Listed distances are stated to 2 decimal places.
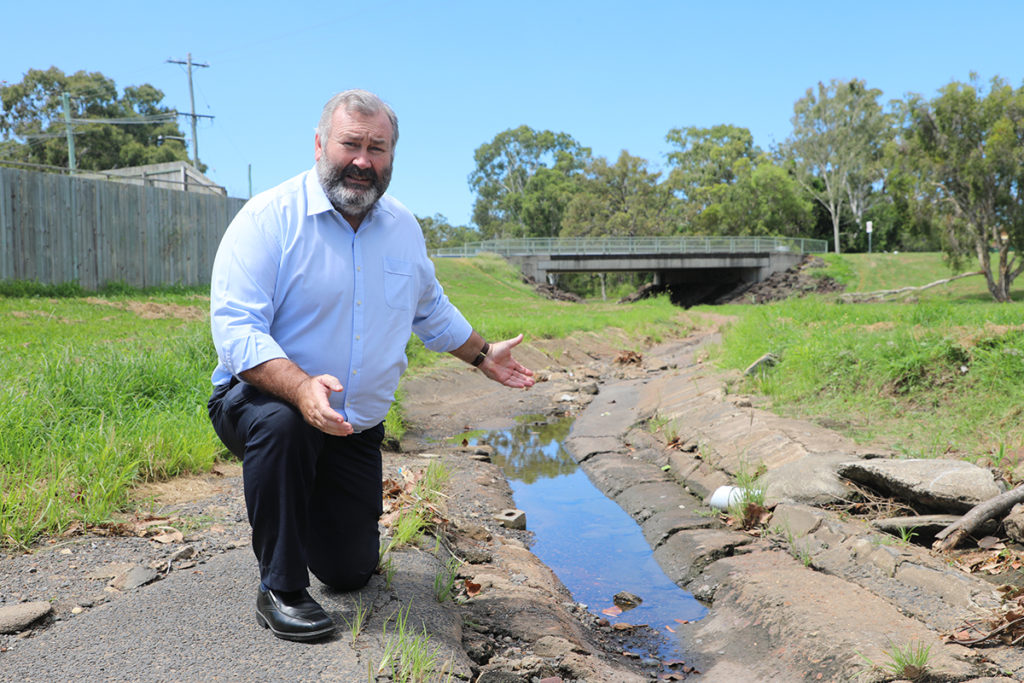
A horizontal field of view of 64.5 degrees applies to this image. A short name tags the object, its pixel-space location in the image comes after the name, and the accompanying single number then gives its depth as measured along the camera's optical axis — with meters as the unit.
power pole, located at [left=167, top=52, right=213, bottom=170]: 41.00
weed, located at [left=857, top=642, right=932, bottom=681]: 3.14
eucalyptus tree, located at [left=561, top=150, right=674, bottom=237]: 56.12
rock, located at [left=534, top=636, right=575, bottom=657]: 3.44
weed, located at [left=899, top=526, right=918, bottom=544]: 4.64
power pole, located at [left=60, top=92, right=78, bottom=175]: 30.26
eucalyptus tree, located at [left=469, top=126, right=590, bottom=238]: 79.94
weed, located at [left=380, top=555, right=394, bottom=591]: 3.46
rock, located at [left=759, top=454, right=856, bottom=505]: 5.38
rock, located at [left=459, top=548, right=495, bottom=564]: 4.48
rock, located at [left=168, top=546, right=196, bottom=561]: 3.67
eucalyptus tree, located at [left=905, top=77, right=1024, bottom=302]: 26.84
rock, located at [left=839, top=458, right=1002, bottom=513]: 4.70
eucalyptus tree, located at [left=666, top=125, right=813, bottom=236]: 57.34
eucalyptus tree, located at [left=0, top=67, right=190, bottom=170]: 47.88
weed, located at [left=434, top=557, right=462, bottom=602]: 3.57
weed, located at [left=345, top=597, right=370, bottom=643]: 2.90
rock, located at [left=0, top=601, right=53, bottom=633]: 2.93
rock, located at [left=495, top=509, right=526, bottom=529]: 5.70
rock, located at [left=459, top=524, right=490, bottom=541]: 4.86
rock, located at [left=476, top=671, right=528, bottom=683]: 2.98
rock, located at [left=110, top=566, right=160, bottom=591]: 3.37
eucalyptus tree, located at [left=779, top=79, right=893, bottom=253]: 55.12
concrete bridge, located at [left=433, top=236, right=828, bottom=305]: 42.31
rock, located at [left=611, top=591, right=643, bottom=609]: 4.76
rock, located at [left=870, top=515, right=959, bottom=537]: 4.71
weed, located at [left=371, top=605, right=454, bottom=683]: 2.65
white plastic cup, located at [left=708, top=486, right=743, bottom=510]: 5.77
